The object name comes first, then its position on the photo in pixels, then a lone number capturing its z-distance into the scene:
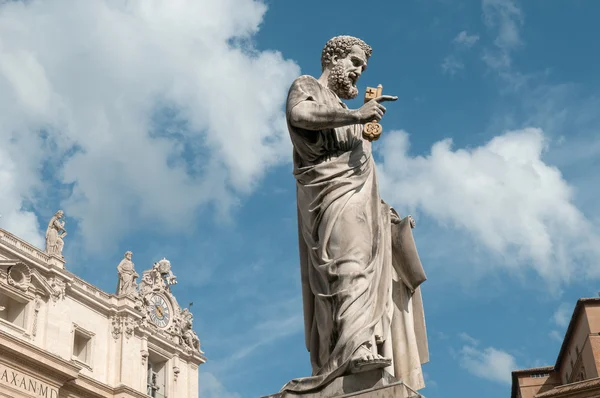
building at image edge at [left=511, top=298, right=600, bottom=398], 48.31
